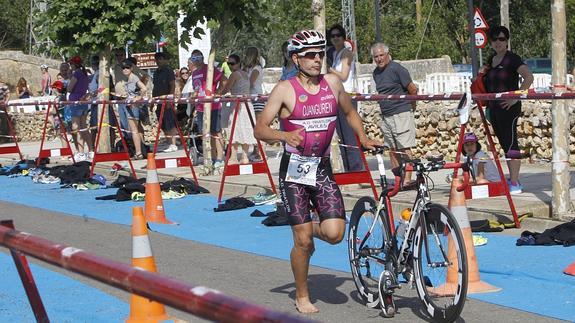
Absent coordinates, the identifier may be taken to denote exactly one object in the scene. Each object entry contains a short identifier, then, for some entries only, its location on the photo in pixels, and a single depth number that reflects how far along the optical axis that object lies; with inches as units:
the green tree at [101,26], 868.4
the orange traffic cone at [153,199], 518.3
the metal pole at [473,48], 1149.7
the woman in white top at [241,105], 678.5
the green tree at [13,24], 2241.6
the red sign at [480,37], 1253.0
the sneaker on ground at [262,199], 580.4
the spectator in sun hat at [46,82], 1312.7
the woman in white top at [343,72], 548.7
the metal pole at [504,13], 1315.2
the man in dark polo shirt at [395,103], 531.8
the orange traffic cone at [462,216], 319.0
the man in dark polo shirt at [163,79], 828.6
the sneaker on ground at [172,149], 916.6
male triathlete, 303.6
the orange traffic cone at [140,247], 266.7
